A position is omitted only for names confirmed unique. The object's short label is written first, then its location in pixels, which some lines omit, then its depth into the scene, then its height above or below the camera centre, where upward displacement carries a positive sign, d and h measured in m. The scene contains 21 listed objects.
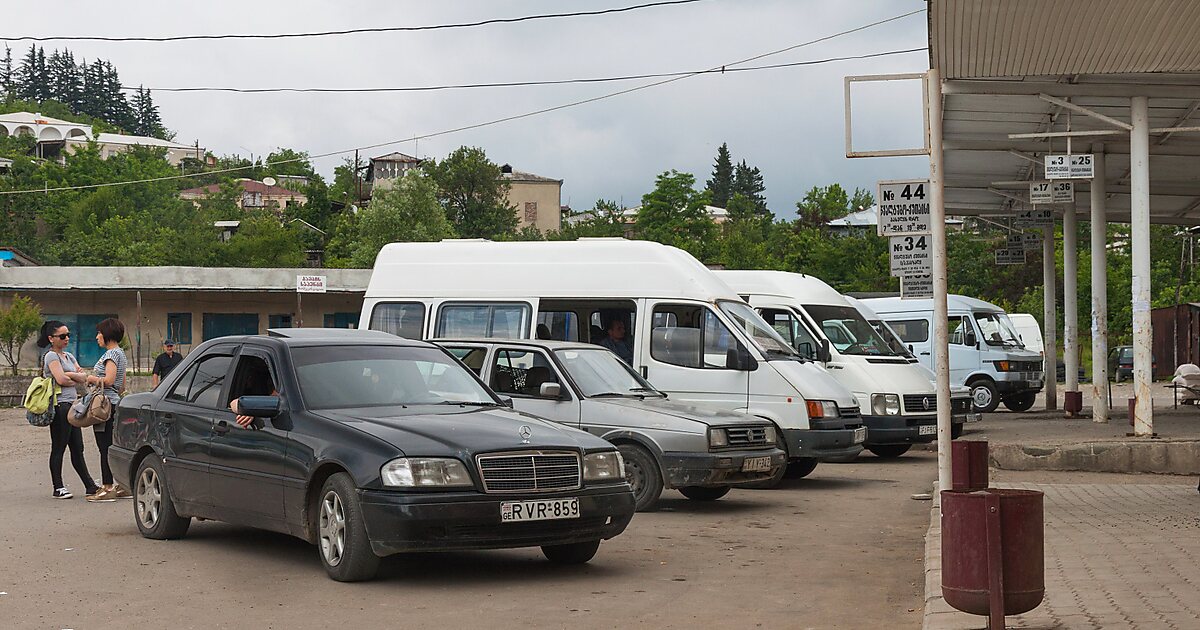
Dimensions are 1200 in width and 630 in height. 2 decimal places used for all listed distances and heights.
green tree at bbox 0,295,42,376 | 45.81 +0.55
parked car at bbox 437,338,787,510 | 12.32 -0.77
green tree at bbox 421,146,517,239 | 109.88 +11.45
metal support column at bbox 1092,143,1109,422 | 22.16 +0.20
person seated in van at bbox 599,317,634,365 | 15.66 -0.09
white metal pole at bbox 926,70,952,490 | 8.53 +0.32
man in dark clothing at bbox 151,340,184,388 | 20.14 -0.34
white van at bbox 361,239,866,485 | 14.92 +0.21
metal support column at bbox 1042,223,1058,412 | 29.62 +0.28
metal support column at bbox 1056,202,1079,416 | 27.11 +0.66
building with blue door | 56.66 +1.65
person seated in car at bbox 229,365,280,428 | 9.79 -0.34
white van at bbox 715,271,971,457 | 18.44 -0.30
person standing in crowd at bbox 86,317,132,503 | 13.77 -0.36
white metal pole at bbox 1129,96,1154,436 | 17.77 +0.98
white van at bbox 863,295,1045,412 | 28.70 -0.38
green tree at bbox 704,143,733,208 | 184.12 +20.76
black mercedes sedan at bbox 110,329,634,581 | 8.21 -0.78
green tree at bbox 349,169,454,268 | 87.69 +7.68
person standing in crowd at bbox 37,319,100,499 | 13.67 -0.66
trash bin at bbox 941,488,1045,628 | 5.96 -0.97
